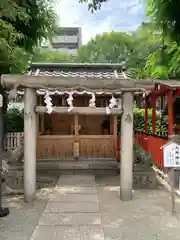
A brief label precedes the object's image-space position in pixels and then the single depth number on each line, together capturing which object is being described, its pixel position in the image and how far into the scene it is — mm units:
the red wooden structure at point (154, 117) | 5775
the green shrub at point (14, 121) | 10546
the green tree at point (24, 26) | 4620
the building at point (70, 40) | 48066
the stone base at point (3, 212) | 3885
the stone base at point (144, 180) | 5408
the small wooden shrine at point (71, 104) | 4491
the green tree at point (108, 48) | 21803
